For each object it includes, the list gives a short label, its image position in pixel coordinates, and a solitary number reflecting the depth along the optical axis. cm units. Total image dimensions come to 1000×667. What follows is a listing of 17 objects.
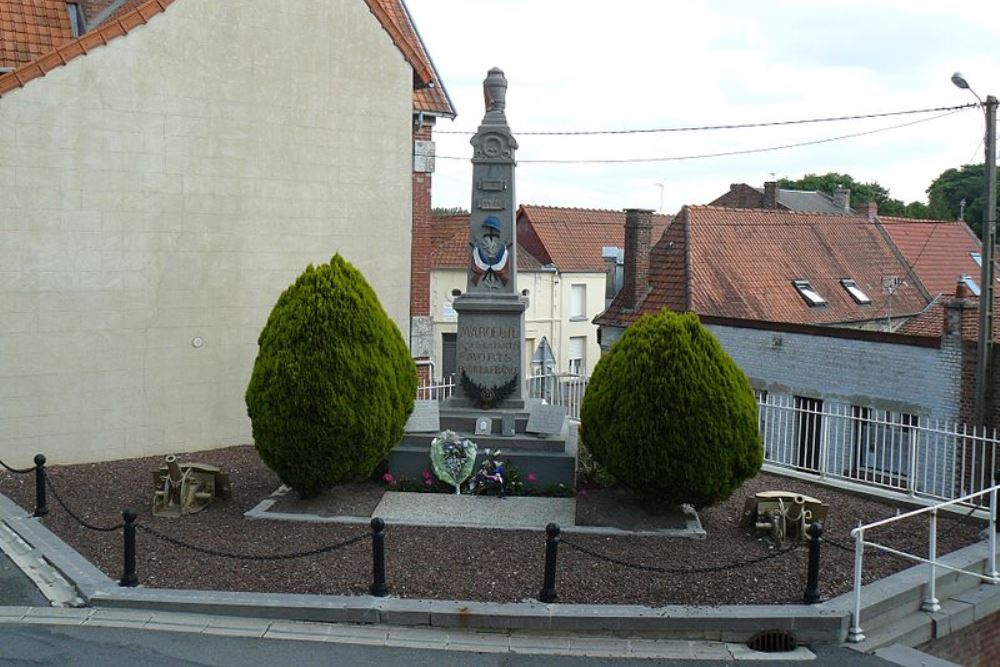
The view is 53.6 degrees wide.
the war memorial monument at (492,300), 1209
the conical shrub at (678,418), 959
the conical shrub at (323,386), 1005
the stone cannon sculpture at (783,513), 959
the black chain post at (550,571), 787
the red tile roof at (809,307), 1923
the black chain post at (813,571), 788
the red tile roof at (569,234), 3825
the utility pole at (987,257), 1591
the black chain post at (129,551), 806
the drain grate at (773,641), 766
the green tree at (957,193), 6294
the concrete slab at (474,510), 1016
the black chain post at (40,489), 1037
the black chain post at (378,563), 787
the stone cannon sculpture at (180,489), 1040
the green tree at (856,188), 7212
